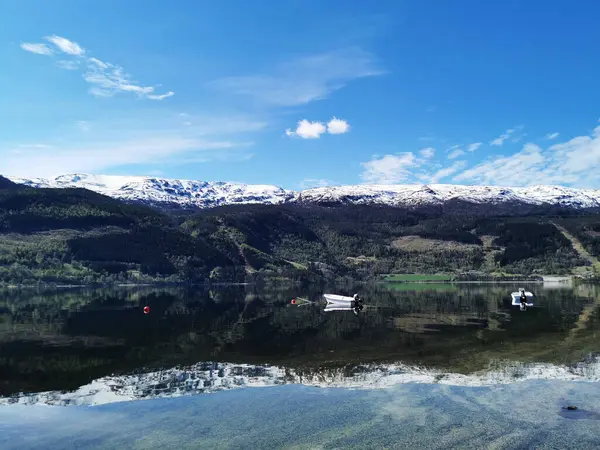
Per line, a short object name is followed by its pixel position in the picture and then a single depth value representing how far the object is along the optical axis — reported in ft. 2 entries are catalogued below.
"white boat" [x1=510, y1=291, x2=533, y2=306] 401.90
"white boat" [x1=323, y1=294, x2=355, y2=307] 412.11
